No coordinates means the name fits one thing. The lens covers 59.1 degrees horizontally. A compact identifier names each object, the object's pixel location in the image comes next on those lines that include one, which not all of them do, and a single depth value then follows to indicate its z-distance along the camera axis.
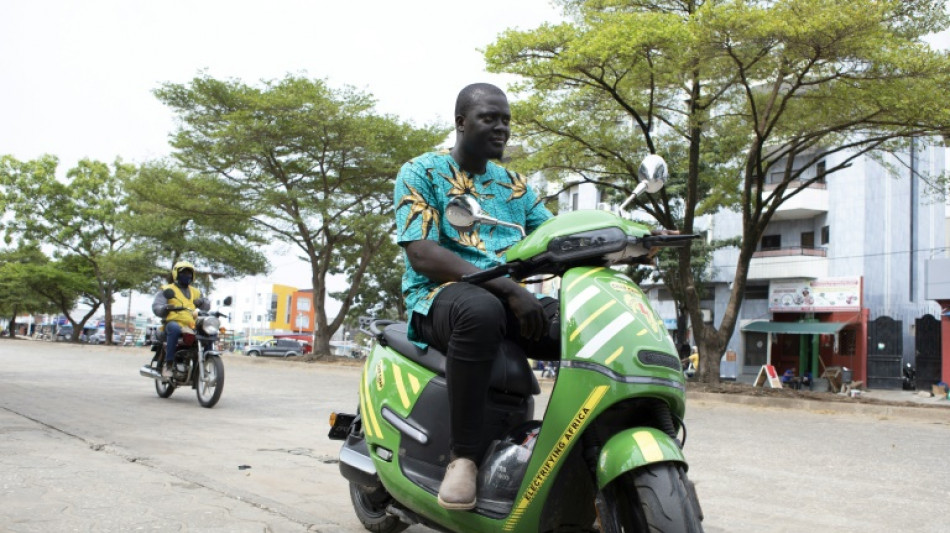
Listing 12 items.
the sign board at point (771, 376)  18.55
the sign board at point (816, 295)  29.36
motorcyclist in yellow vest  9.30
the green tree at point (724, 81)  13.36
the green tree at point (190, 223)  24.72
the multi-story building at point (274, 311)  74.56
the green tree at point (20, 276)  45.41
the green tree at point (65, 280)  45.06
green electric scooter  2.22
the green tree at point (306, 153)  22.75
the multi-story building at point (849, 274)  28.67
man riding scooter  2.61
